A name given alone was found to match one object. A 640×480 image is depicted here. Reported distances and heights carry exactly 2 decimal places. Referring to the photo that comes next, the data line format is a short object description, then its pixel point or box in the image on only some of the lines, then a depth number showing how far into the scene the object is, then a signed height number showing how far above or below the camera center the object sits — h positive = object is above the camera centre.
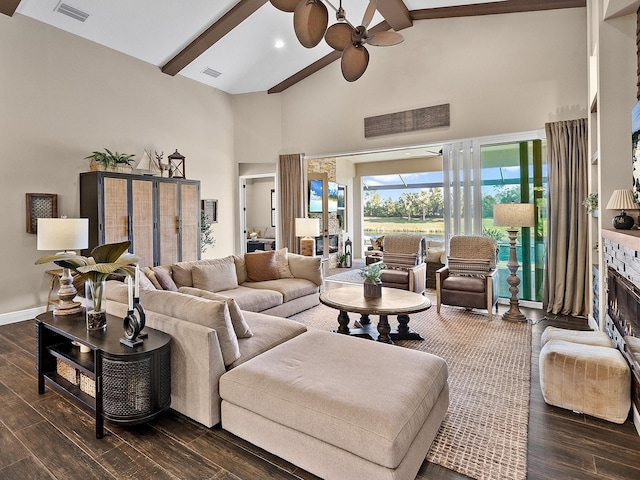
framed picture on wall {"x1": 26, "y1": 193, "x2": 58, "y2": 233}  4.71 +0.40
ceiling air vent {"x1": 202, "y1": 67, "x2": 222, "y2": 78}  6.52 +2.96
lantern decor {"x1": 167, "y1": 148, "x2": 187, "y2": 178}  6.10 +1.23
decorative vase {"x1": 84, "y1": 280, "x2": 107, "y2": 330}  2.51 -0.49
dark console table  2.11 -0.83
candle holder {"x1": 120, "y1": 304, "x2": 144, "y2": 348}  2.19 -0.56
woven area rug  1.95 -1.18
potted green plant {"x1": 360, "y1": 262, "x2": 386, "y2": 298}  3.74 -0.53
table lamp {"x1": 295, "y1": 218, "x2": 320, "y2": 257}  6.01 +0.10
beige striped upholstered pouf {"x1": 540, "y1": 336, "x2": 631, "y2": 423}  2.27 -0.98
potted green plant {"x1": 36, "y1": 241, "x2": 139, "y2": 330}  2.50 -0.20
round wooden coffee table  3.36 -0.70
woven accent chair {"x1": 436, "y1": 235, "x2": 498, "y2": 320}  4.52 -0.59
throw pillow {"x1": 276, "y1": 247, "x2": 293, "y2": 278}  5.12 -0.44
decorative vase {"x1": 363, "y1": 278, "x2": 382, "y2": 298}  3.73 -0.59
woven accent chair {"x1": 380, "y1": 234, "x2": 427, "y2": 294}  5.15 -0.47
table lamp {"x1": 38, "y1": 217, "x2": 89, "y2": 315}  2.87 -0.03
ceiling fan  2.70 +1.65
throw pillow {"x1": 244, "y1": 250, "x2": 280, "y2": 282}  4.90 -0.45
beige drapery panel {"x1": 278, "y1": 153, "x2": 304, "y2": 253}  7.29 +0.77
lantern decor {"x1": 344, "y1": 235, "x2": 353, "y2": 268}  9.46 -0.54
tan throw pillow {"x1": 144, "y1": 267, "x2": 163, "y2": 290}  3.61 -0.42
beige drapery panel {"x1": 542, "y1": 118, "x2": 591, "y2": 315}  4.61 +0.14
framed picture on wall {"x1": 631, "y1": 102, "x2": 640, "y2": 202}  2.50 +0.56
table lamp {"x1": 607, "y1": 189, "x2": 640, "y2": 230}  2.79 +0.18
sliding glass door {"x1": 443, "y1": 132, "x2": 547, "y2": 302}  5.10 +0.61
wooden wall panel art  5.66 +1.81
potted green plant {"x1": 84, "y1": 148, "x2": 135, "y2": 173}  5.07 +1.06
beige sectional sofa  2.16 -0.68
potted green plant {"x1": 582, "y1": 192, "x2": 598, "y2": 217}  3.83 +0.28
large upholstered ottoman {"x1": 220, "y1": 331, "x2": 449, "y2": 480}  1.62 -0.86
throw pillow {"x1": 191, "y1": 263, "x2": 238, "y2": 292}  4.15 -0.50
